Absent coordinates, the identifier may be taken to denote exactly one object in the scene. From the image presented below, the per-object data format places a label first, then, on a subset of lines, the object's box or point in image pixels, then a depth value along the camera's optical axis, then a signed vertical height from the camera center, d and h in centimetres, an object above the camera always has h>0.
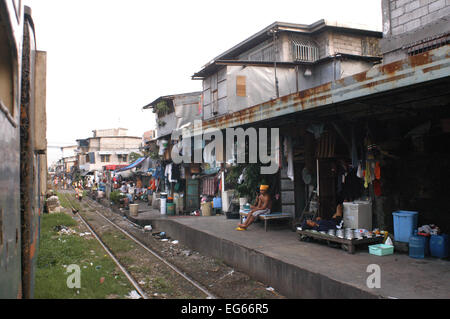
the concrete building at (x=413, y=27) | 839 +375
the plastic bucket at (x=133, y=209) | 1792 -195
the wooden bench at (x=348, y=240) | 705 -153
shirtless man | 1037 -115
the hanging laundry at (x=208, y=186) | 1605 -70
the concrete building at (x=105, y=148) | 5075 +418
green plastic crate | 687 -164
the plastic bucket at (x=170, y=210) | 1667 -185
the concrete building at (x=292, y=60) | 1473 +477
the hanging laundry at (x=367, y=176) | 776 -16
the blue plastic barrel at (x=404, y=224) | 693 -115
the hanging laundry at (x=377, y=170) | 762 -2
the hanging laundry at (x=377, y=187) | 789 -42
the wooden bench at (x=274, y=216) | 1011 -138
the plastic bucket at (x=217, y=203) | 1539 -143
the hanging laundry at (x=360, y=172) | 800 -6
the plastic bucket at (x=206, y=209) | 1508 -166
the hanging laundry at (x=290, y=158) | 979 +35
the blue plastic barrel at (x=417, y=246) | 656 -151
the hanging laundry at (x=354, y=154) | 811 +37
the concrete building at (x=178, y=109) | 2406 +462
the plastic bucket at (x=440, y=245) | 645 -148
